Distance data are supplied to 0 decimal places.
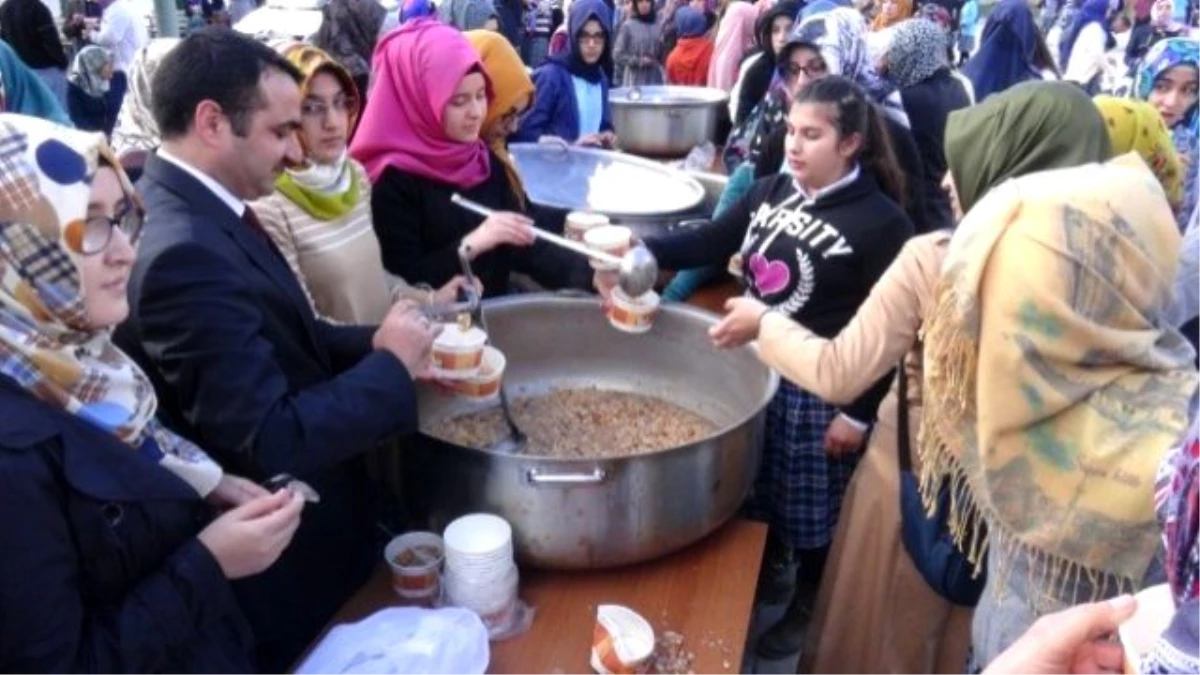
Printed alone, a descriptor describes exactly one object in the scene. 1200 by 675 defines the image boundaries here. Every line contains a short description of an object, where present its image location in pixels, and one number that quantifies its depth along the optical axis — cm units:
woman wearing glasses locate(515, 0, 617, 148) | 397
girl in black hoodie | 202
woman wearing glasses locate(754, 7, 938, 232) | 299
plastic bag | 122
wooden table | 135
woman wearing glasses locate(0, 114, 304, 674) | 91
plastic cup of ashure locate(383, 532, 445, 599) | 142
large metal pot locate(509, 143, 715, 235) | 239
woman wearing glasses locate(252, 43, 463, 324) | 167
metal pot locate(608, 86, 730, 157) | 354
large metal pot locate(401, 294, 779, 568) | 135
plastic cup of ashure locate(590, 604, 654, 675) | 126
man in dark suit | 117
